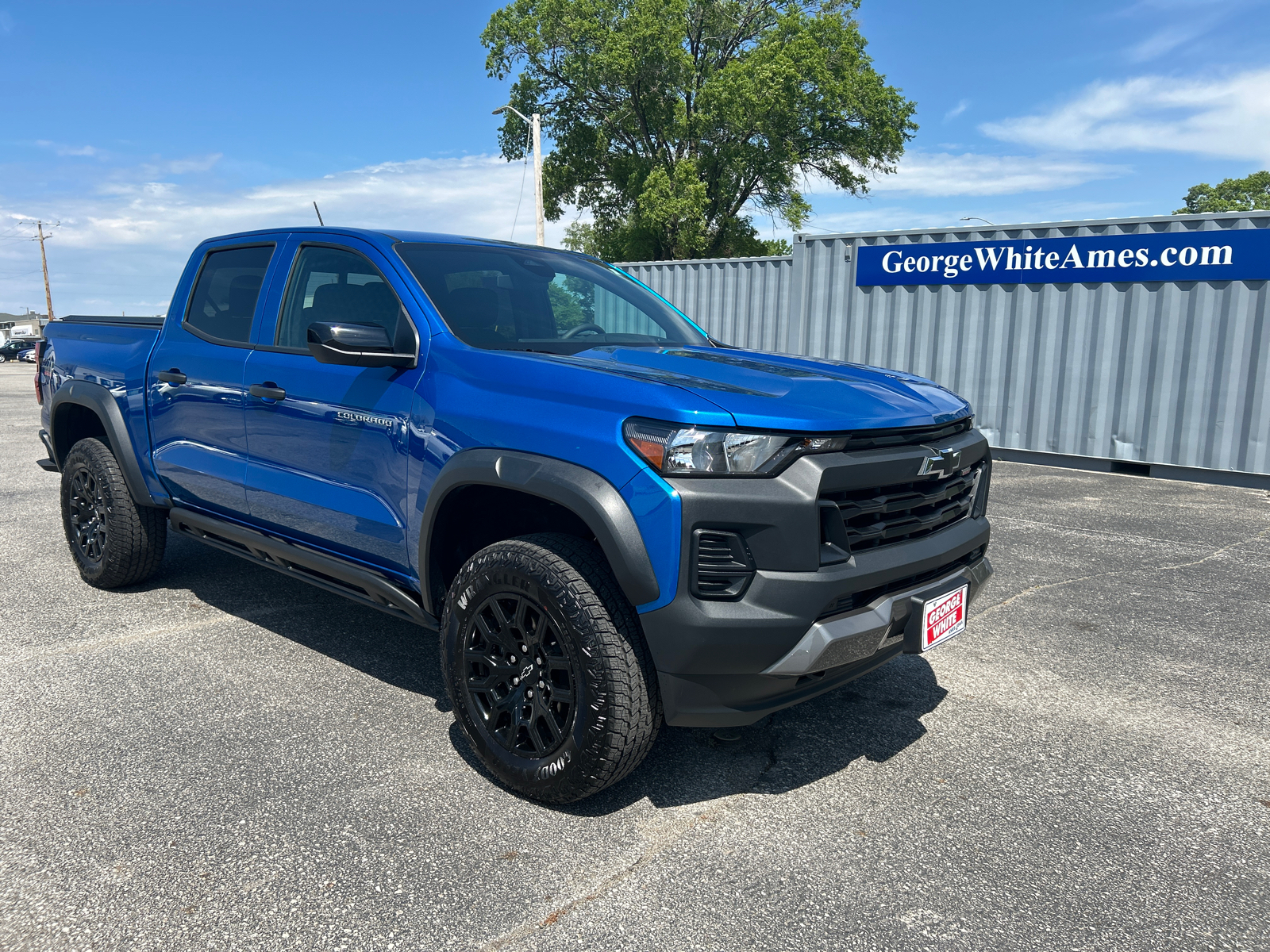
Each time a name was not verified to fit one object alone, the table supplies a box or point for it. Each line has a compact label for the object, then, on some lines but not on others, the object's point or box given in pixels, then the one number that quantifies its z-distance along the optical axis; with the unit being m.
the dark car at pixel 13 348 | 53.41
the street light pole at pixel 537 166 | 23.16
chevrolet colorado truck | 2.43
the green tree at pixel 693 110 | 30.09
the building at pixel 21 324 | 74.56
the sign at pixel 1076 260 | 8.97
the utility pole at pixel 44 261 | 71.50
